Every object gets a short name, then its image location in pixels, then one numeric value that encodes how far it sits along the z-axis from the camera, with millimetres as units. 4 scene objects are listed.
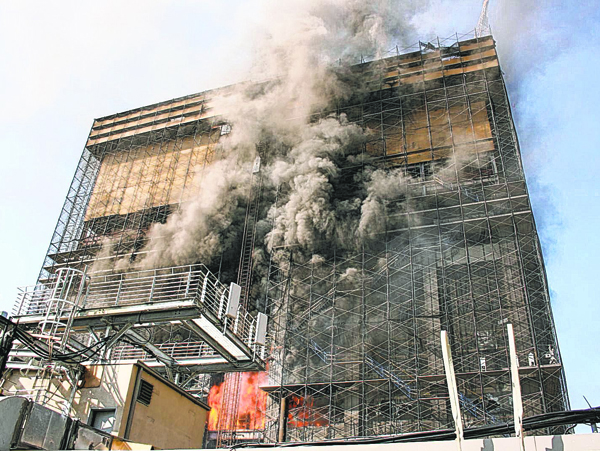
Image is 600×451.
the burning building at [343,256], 20594
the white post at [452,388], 7016
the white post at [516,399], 6824
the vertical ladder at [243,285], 25312
